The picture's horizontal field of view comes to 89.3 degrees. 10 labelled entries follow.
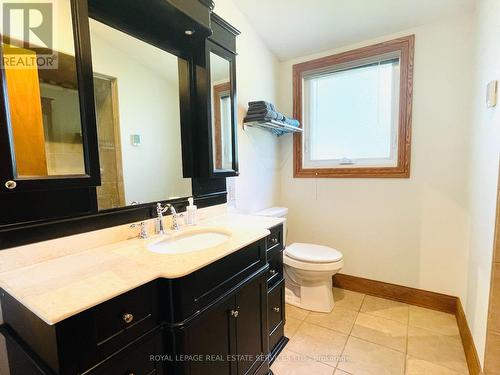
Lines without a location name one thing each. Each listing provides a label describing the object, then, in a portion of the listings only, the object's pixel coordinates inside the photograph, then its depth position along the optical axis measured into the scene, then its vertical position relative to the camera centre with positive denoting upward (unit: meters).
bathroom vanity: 0.65 -0.45
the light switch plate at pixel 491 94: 1.19 +0.32
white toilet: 1.90 -0.85
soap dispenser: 1.44 -0.27
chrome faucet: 1.28 -0.27
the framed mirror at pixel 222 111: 1.57 +0.35
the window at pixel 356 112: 2.01 +0.44
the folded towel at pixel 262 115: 1.87 +0.37
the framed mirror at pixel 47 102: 0.76 +0.23
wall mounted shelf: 1.96 +0.32
